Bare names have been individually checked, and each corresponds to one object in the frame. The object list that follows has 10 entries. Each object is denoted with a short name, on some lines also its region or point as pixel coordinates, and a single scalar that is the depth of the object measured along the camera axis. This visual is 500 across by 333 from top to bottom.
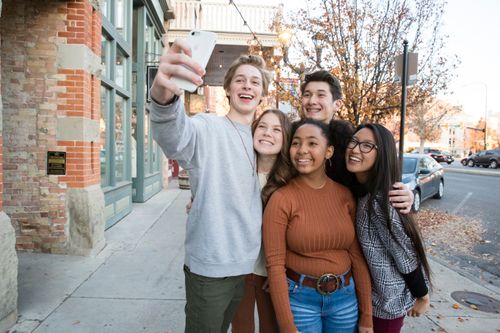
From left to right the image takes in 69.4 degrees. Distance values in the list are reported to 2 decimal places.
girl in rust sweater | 1.86
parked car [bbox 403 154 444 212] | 8.94
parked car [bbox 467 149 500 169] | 32.06
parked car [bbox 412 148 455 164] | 42.44
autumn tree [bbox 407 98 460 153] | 43.72
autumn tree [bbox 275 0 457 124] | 7.39
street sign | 5.50
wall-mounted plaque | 4.64
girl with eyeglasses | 1.89
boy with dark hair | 2.27
